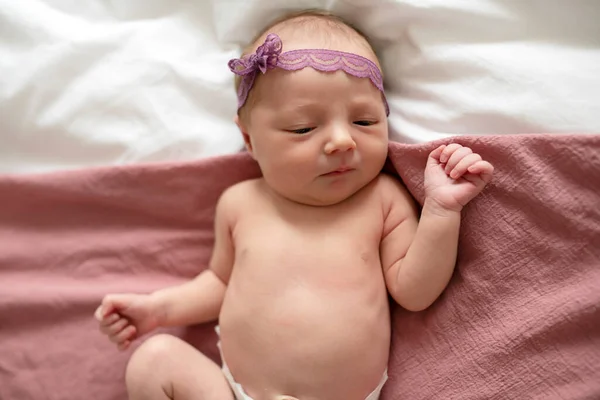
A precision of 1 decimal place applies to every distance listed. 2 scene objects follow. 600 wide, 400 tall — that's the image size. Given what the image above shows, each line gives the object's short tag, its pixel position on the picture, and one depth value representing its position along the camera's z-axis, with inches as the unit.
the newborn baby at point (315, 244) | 18.5
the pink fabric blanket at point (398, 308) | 17.2
